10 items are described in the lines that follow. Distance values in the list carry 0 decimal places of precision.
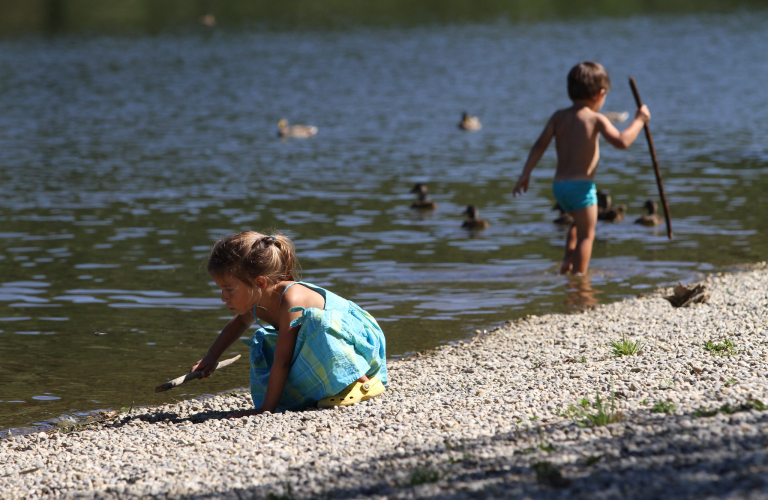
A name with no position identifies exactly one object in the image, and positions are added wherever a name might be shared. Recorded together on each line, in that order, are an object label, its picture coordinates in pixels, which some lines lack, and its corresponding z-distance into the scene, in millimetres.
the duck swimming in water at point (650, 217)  28719
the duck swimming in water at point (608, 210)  29172
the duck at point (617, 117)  52066
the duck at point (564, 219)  28894
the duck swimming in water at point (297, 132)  49312
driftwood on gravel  17875
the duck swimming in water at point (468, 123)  51062
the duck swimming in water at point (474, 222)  28375
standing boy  19922
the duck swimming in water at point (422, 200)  31422
